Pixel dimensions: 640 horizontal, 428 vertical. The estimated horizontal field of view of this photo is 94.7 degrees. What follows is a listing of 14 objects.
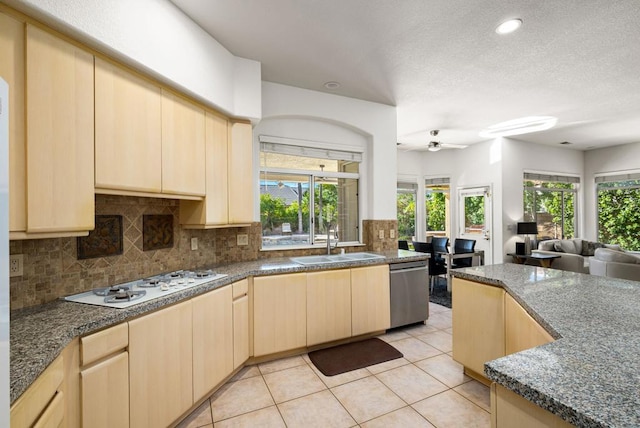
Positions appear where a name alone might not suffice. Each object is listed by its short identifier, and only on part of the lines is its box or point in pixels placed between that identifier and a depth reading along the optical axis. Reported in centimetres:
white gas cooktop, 168
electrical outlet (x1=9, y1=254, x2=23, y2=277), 155
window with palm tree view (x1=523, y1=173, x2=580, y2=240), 661
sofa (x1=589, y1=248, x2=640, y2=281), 416
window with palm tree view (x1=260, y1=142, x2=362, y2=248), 347
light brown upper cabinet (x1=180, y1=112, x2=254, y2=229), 252
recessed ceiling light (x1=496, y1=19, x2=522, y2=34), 229
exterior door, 621
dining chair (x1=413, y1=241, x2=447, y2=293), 520
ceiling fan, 514
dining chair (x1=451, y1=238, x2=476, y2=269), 550
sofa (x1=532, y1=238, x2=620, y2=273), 554
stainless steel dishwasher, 345
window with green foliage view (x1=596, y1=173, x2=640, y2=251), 654
